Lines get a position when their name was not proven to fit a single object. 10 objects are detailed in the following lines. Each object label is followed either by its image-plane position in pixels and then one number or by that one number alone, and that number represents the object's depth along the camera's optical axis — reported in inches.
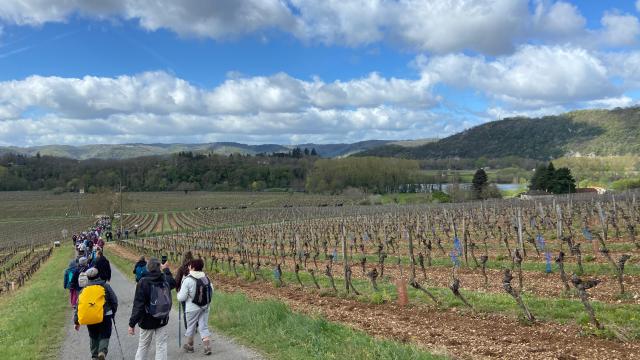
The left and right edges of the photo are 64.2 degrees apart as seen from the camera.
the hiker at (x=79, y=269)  429.6
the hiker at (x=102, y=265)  499.8
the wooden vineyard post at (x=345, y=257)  577.0
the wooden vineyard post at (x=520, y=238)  802.5
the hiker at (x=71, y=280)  452.2
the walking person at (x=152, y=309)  305.7
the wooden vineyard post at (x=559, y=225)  897.5
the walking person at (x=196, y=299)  358.9
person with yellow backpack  319.3
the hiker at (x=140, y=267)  515.6
